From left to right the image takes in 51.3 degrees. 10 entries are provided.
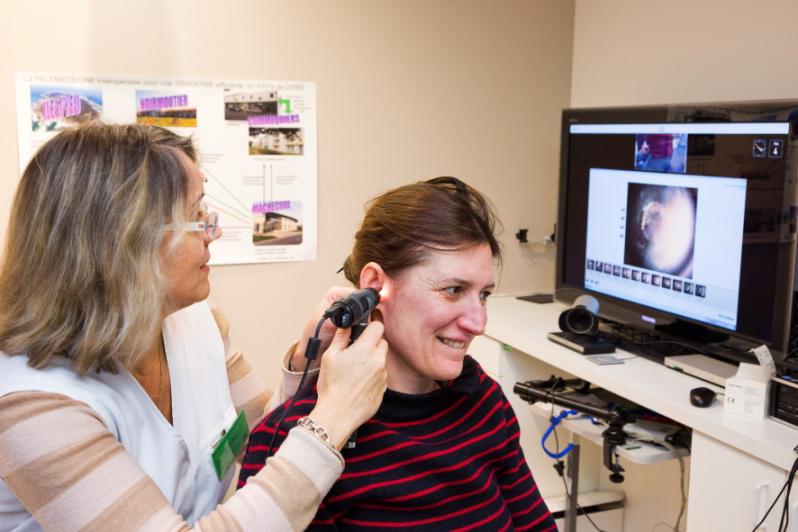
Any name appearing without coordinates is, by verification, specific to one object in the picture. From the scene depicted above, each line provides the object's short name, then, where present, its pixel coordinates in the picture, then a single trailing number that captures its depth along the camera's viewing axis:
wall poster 2.64
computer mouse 2.00
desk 1.81
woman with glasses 1.23
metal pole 2.63
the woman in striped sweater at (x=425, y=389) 1.39
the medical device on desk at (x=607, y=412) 2.23
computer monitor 2.04
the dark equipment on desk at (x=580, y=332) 2.48
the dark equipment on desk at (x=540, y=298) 3.20
